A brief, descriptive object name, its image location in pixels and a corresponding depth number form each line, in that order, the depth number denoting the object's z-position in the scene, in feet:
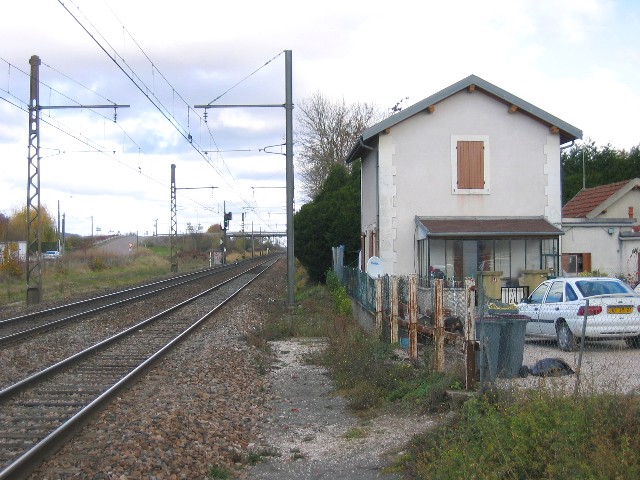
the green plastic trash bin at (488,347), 28.68
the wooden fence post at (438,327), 34.42
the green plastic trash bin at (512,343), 30.91
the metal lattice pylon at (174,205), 199.31
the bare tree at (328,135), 193.16
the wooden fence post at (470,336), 29.58
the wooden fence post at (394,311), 46.75
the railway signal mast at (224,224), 244.63
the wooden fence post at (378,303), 52.60
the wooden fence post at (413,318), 39.40
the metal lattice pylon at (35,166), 93.81
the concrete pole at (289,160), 80.28
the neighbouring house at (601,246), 80.28
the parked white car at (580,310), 39.69
